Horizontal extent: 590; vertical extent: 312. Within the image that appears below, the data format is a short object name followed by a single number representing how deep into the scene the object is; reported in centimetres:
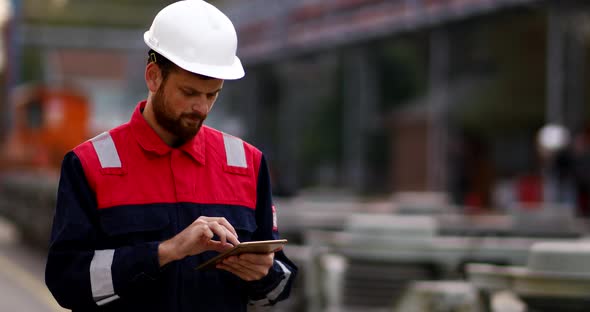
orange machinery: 2712
